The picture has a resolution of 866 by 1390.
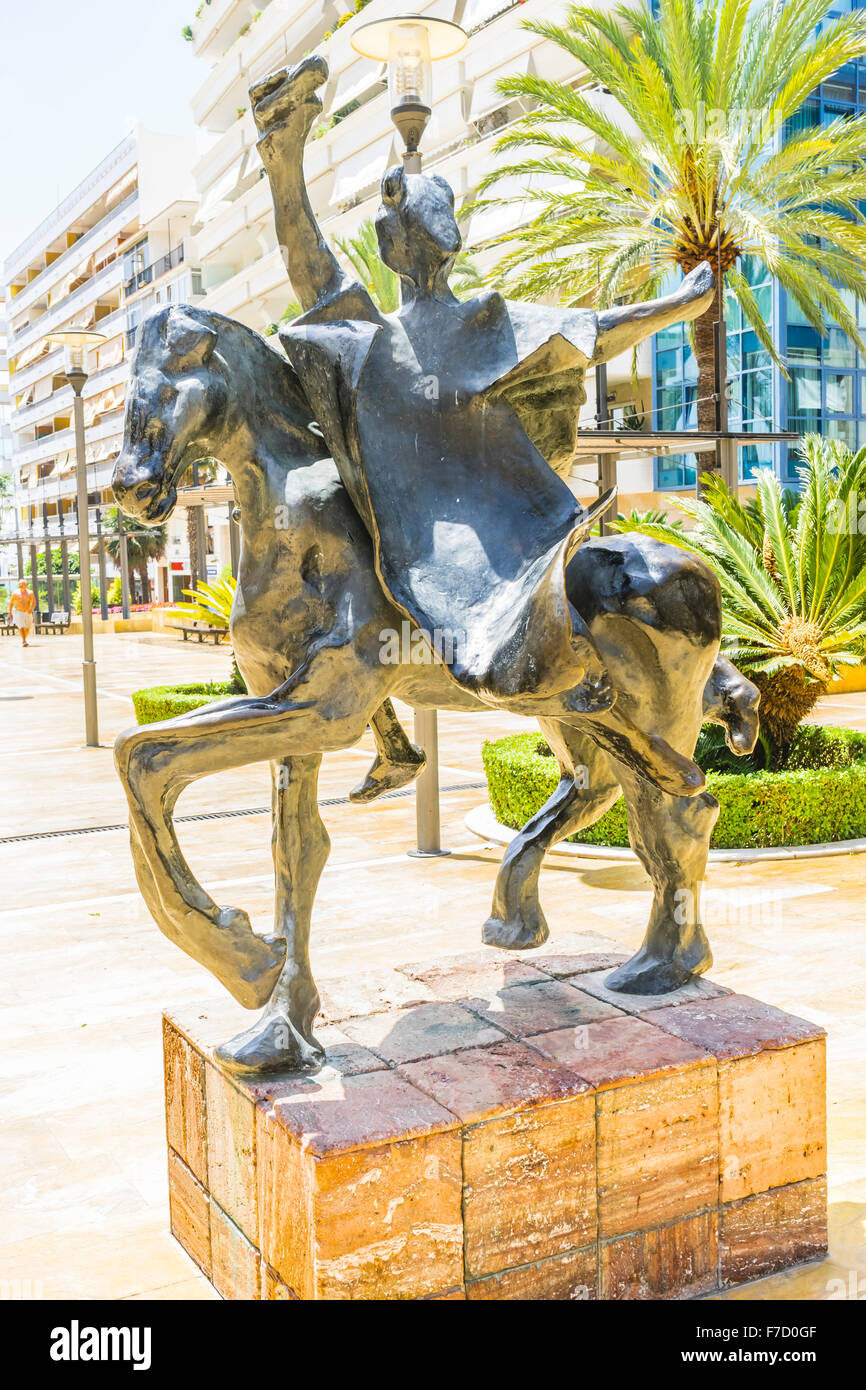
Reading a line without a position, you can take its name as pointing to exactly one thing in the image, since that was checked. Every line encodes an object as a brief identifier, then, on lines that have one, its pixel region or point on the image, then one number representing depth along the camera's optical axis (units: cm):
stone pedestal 270
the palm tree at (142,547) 5470
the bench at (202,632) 2870
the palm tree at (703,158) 1155
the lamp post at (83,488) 1270
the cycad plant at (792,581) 812
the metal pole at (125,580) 3675
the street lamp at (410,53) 625
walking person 3212
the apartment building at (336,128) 2572
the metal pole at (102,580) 3622
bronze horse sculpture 270
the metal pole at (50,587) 3903
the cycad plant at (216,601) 1381
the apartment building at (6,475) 8584
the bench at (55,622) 3778
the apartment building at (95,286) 5484
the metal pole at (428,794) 766
